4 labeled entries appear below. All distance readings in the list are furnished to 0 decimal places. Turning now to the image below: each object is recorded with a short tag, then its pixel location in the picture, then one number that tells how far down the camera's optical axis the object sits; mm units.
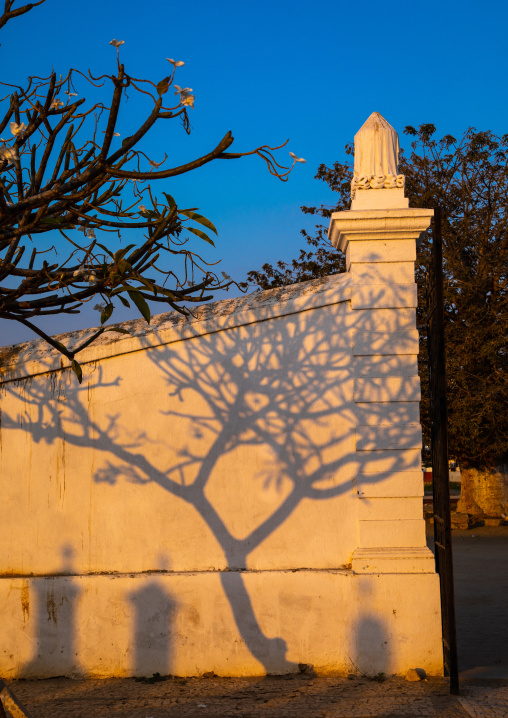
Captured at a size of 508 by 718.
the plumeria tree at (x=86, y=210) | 3242
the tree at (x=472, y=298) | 17500
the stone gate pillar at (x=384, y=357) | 5832
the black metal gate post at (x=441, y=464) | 5207
